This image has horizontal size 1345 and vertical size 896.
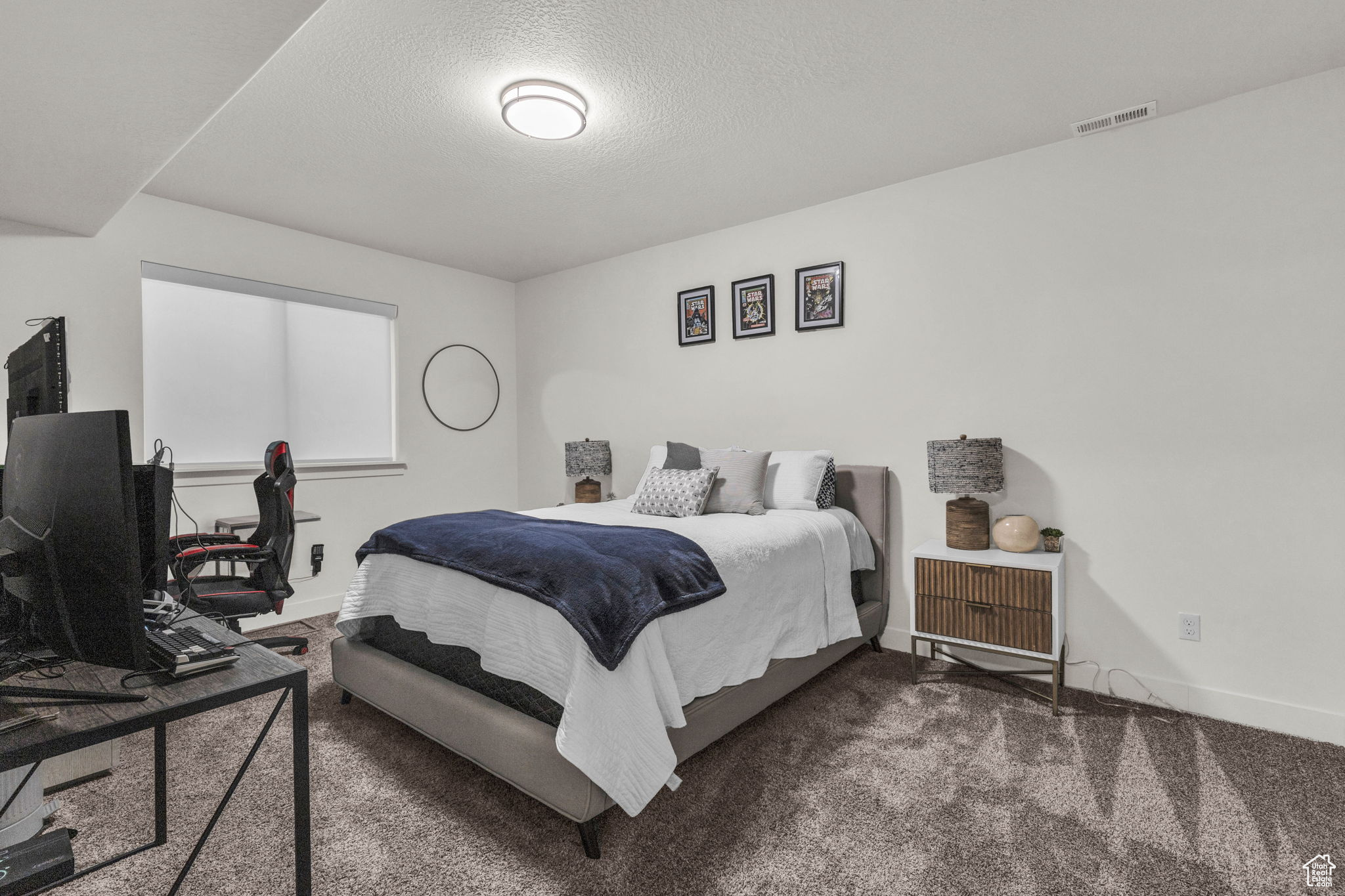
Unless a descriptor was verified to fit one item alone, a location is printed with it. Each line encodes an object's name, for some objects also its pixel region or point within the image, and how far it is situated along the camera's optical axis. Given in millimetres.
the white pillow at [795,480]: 3264
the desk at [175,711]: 898
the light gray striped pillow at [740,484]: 3221
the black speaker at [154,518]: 1346
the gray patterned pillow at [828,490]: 3309
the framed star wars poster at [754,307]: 3850
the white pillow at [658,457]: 3812
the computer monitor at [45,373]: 1510
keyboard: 1124
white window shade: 3559
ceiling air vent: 2584
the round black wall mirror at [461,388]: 4809
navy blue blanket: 1749
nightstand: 2564
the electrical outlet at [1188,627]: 2613
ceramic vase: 2801
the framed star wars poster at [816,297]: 3559
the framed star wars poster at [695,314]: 4125
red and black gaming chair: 2738
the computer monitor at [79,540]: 929
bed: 1682
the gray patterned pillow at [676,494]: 3193
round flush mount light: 2391
